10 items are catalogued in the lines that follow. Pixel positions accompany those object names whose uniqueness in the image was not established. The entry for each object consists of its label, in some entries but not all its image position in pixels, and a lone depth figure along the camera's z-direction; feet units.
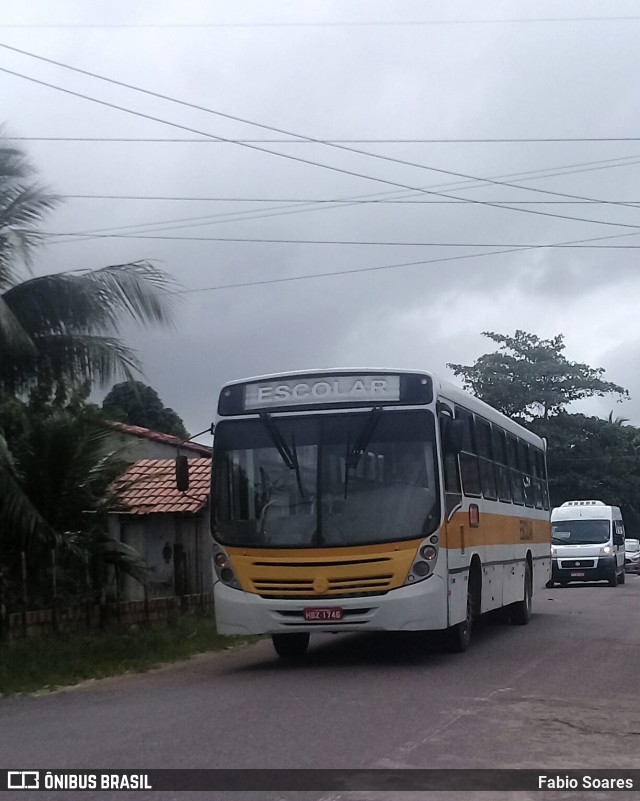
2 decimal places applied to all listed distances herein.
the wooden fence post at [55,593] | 54.70
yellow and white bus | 42.98
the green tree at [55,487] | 51.88
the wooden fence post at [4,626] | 51.11
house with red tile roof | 73.92
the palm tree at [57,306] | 52.60
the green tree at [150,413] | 147.43
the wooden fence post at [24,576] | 54.06
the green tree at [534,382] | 178.91
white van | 115.85
